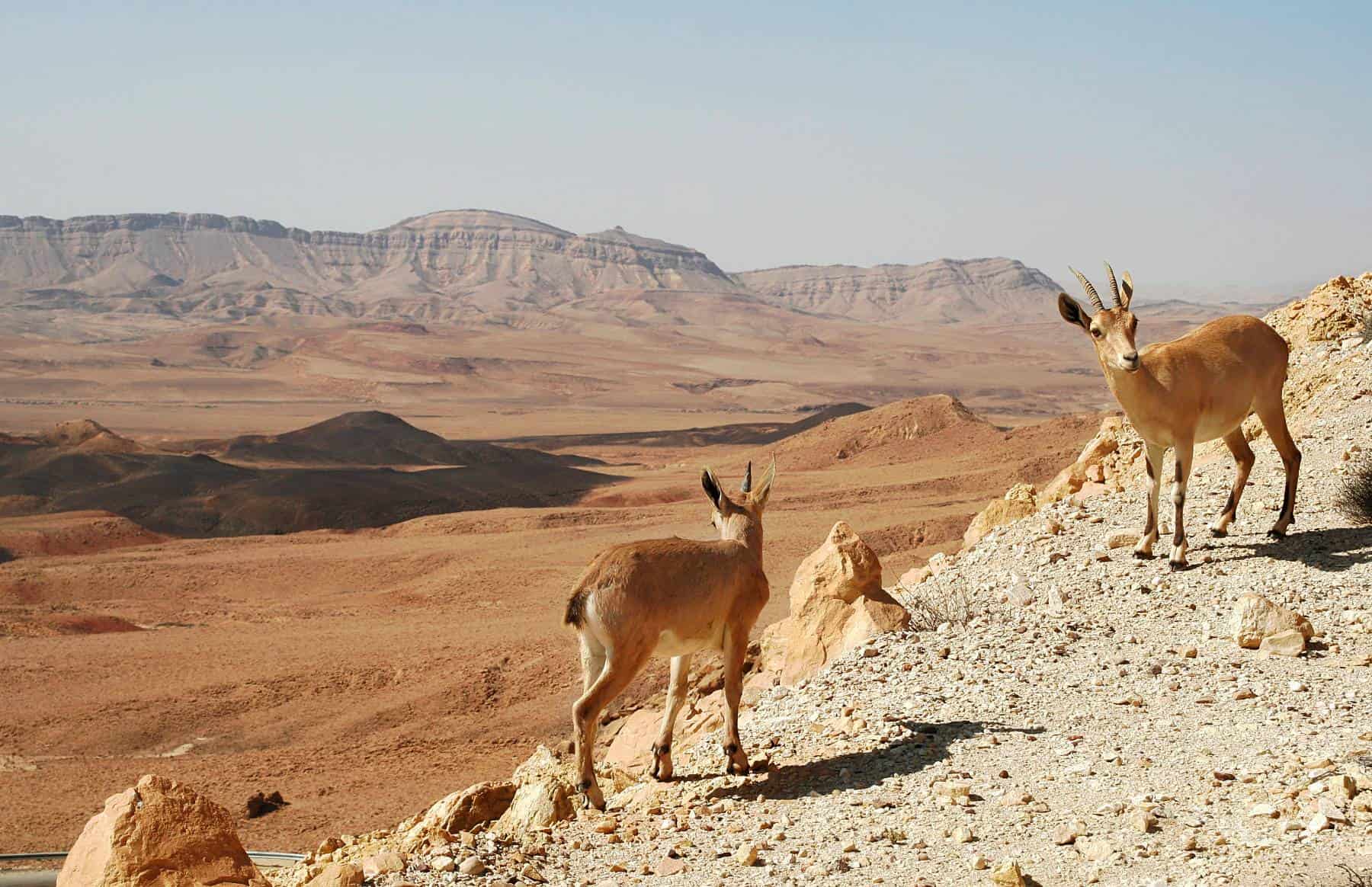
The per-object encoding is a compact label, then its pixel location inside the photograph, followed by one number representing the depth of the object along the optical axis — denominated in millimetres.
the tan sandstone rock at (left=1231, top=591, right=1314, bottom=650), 8656
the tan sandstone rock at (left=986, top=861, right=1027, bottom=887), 5578
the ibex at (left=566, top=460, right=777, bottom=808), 7340
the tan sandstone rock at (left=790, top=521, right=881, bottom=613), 11031
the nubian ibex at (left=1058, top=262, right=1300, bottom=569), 10492
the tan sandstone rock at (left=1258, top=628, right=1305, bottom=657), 8555
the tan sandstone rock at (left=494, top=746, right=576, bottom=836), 7305
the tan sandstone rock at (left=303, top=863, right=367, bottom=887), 6262
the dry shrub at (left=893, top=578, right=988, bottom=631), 10328
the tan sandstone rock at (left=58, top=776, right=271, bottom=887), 6816
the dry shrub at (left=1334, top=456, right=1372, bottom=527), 11336
